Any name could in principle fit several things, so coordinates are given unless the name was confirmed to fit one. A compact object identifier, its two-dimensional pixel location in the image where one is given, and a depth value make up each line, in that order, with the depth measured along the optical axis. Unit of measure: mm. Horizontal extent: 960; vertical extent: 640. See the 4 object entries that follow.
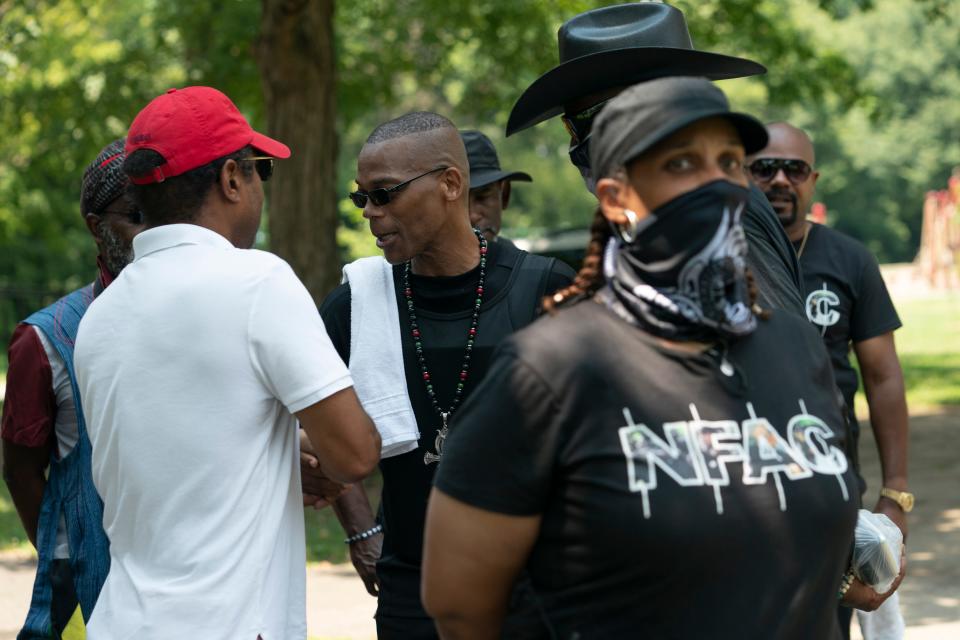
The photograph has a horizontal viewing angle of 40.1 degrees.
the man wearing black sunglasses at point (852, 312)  5230
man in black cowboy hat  3301
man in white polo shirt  2805
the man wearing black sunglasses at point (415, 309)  3557
